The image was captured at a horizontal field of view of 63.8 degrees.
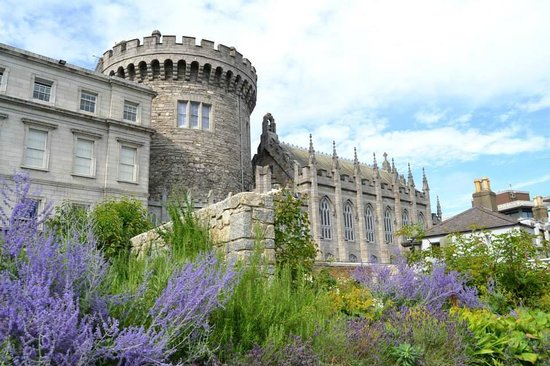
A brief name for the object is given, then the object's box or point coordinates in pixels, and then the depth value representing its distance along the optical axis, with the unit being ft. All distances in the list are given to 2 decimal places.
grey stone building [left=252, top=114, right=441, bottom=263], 122.21
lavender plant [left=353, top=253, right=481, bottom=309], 25.14
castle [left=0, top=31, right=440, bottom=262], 66.28
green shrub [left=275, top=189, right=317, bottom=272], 25.59
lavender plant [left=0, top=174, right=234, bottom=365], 9.57
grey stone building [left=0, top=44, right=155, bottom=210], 64.59
